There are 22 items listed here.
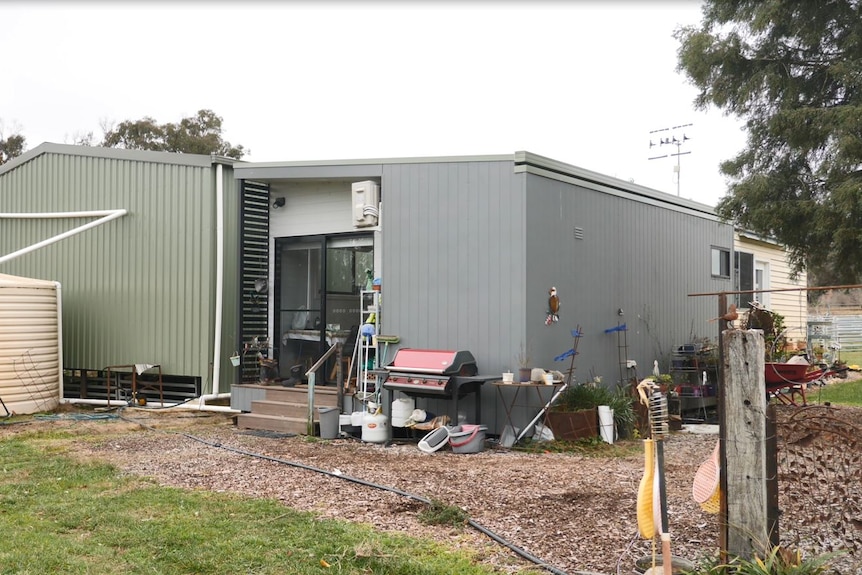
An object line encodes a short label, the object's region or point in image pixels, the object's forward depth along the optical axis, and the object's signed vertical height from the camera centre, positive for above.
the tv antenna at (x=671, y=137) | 28.70 +6.53
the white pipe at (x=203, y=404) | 11.12 -1.30
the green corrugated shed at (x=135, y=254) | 11.45 +0.94
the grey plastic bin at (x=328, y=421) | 9.03 -1.23
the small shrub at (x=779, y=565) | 3.47 -1.12
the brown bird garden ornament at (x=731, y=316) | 4.05 -0.01
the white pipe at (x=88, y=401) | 12.00 -1.34
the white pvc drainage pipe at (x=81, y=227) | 11.77 +1.32
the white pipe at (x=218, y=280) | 11.22 +0.49
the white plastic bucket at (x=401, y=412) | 8.77 -1.09
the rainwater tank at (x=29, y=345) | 11.12 -0.45
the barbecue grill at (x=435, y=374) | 8.27 -0.64
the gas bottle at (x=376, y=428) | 8.70 -1.25
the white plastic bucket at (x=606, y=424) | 8.62 -1.20
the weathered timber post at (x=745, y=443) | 3.63 -0.59
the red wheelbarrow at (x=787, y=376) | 8.80 -0.68
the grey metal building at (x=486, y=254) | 8.71 +0.75
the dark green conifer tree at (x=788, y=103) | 10.13 +2.92
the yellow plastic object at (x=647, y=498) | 3.62 -0.84
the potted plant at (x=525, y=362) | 8.32 -0.51
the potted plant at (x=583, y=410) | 8.51 -1.05
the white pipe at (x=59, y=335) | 12.08 -0.32
